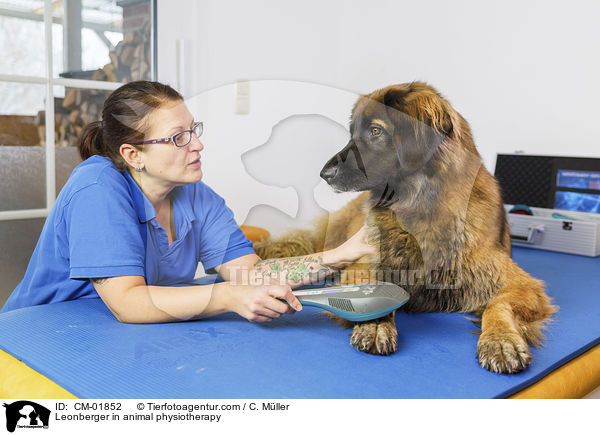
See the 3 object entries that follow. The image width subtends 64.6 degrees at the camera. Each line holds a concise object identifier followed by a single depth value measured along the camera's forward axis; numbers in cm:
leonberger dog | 96
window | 187
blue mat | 73
